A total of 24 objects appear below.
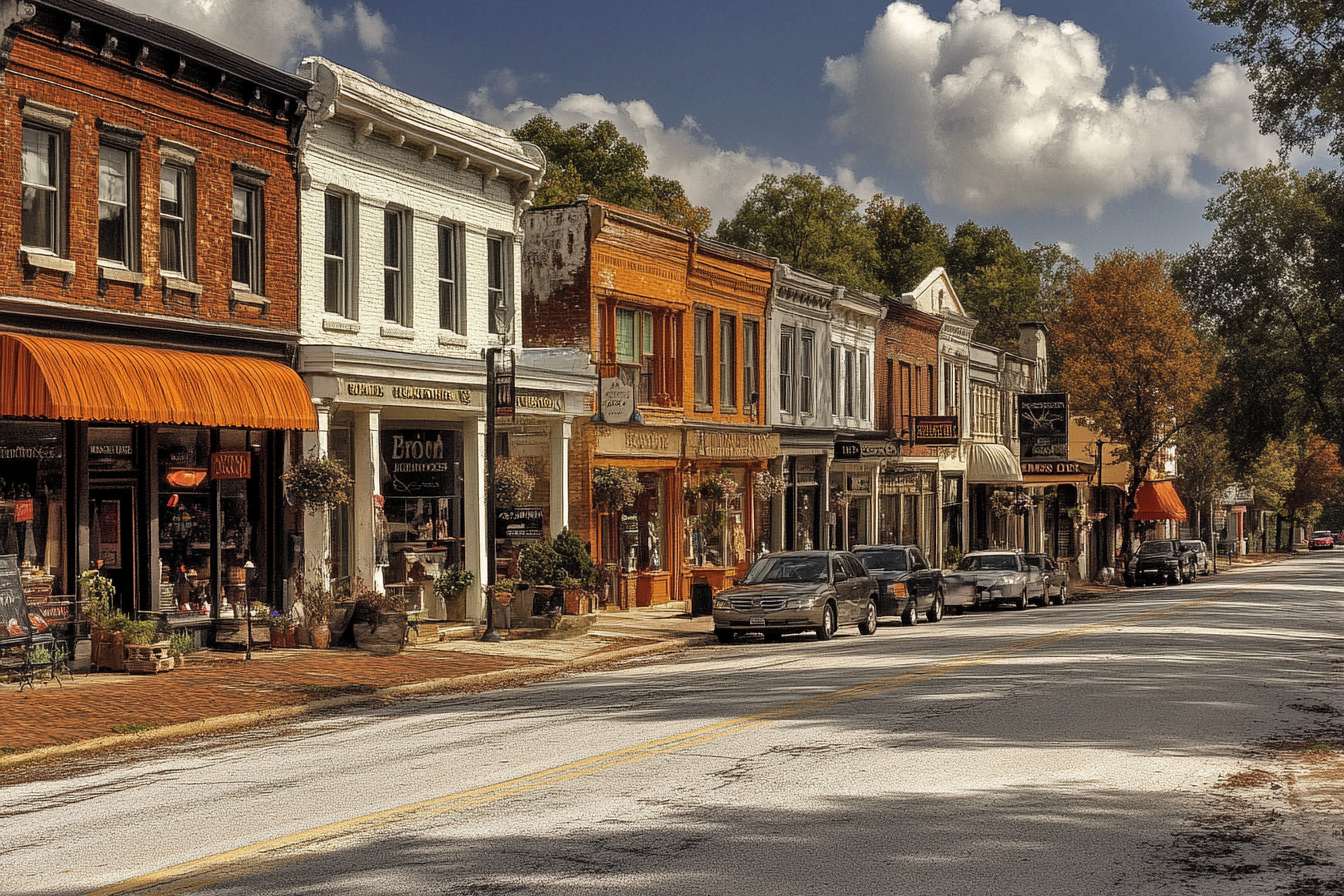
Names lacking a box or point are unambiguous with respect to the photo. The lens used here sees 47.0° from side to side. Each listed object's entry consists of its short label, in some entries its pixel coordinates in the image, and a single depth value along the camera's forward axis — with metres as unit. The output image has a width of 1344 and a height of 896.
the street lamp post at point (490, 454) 24.81
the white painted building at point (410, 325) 24.27
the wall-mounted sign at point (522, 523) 26.03
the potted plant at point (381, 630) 22.86
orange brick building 32.03
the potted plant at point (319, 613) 22.86
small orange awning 71.56
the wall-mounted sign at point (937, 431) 49.56
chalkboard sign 17.05
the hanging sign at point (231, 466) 22.25
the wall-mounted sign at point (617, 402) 31.47
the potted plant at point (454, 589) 26.86
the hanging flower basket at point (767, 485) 39.31
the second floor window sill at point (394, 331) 25.62
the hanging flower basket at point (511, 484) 27.44
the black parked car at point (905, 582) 31.36
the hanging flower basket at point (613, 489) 31.84
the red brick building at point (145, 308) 19.00
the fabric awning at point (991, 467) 57.84
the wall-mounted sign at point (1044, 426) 58.84
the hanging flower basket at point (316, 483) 22.61
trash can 31.58
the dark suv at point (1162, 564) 58.00
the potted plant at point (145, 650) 19.41
